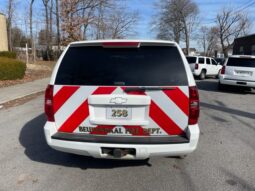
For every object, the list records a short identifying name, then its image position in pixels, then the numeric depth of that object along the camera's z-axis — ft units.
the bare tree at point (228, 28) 160.06
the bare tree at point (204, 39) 183.24
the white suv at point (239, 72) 28.54
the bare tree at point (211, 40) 175.34
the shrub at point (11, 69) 31.96
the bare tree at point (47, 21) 83.91
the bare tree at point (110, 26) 82.06
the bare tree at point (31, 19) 74.86
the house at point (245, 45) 93.27
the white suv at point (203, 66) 45.68
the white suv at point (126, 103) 7.87
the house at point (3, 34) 68.44
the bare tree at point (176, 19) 146.49
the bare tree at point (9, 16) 87.73
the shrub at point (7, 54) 50.26
